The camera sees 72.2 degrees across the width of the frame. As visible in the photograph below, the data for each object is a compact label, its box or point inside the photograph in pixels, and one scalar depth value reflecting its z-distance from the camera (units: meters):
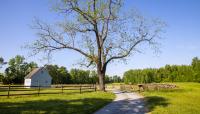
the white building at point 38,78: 35.76
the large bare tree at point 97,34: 18.15
